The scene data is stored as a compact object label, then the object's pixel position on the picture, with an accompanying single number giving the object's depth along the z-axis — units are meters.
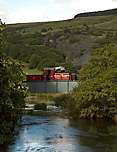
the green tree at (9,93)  53.41
